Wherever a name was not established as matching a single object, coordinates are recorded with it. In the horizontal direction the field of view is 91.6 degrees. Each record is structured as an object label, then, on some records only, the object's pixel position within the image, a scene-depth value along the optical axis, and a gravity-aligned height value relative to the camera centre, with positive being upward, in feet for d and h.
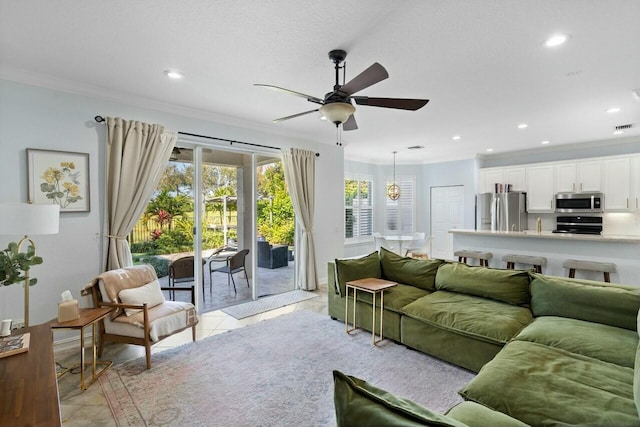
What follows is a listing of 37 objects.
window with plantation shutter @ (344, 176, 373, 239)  25.82 +0.45
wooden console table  4.03 -2.65
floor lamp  7.54 -0.13
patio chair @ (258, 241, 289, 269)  17.10 -2.43
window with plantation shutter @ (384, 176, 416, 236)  28.07 +0.26
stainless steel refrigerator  22.08 +0.03
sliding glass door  13.50 -0.67
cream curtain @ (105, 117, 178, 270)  11.47 +1.44
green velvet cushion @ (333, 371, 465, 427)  2.77 -1.85
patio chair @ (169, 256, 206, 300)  13.76 -2.61
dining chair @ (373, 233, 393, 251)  22.24 -2.15
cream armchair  9.32 -3.19
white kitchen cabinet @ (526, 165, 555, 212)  21.35 +1.62
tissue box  8.34 -2.64
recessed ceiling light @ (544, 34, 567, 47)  7.78 +4.38
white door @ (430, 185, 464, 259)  25.90 -0.36
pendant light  26.86 +1.84
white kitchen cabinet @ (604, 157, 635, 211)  18.48 +1.57
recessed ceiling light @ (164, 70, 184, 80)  9.91 +4.50
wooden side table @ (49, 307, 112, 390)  8.10 -2.91
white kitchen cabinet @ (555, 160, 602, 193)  19.54 +2.26
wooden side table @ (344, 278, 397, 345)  10.83 -2.73
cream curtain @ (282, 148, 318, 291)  17.44 +0.37
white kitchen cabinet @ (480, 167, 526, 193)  22.66 +2.55
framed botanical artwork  10.14 +1.19
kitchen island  13.07 -1.75
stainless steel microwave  19.17 +0.56
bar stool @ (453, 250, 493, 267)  16.49 -2.36
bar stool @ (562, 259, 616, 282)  13.13 -2.39
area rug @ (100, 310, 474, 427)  7.29 -4.67
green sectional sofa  4.91 -3.08
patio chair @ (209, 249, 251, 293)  15.42 -2.67
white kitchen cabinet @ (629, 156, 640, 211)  18.19 +1.58
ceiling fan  7.78 +2.89
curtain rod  11.26 +3.49
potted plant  6.48 -1.07
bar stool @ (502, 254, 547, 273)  14.85 -2.39
